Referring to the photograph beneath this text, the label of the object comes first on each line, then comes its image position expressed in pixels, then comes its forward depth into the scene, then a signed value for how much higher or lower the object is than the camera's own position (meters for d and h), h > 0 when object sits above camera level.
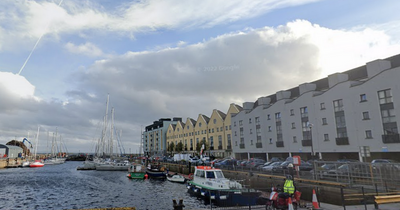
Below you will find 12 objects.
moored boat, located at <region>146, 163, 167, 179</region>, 54.53 -5.56
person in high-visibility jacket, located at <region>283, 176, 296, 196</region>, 14.88 -2.64
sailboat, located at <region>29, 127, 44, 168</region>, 109.25 -5.66
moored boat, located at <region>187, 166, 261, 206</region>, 22.91 -4.42
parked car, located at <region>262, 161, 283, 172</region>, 34.87 -3.49
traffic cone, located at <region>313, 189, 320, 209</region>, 14.76 -3.59
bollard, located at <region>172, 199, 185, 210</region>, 13.75 -3.28
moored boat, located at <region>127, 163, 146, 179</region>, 56.84 -6.17
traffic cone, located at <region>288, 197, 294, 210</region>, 12.77 -3.22
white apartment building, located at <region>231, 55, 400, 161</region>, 40.72 +4.48
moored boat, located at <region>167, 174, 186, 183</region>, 48.32 -6.30
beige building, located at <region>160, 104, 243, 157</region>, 89.47 +4.65
